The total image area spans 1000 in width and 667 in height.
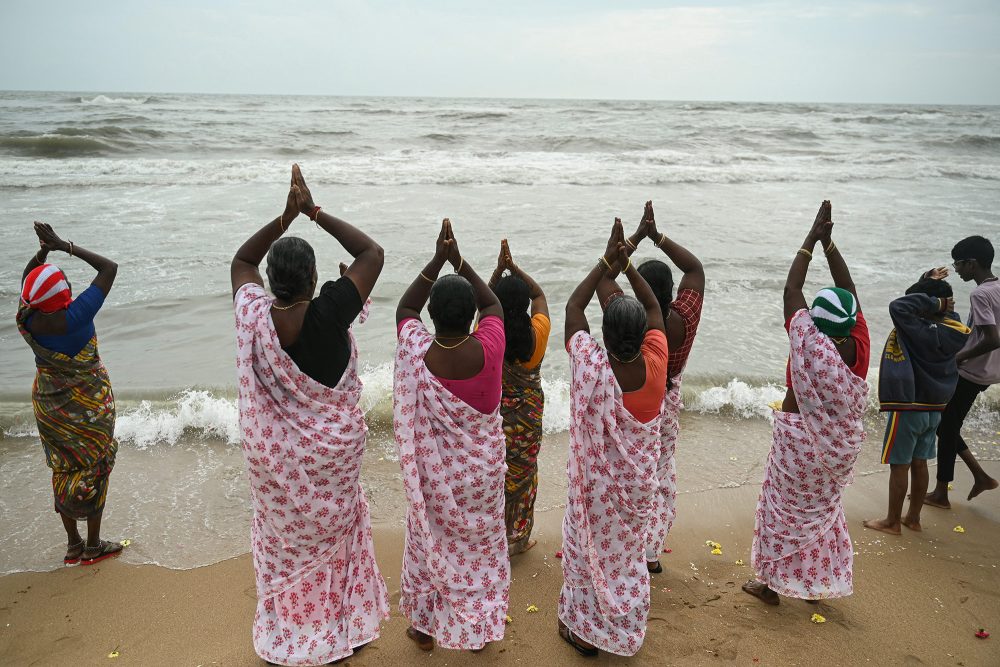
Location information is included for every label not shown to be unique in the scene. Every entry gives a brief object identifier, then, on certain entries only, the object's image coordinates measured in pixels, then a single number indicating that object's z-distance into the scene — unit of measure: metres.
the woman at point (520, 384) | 3.46
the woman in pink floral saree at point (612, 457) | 2.88
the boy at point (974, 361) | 4.39
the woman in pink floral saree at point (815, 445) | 3.22
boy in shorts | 3.94
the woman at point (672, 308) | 3.50
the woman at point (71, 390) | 3.56
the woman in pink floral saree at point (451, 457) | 2.85
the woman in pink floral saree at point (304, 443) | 2.69
